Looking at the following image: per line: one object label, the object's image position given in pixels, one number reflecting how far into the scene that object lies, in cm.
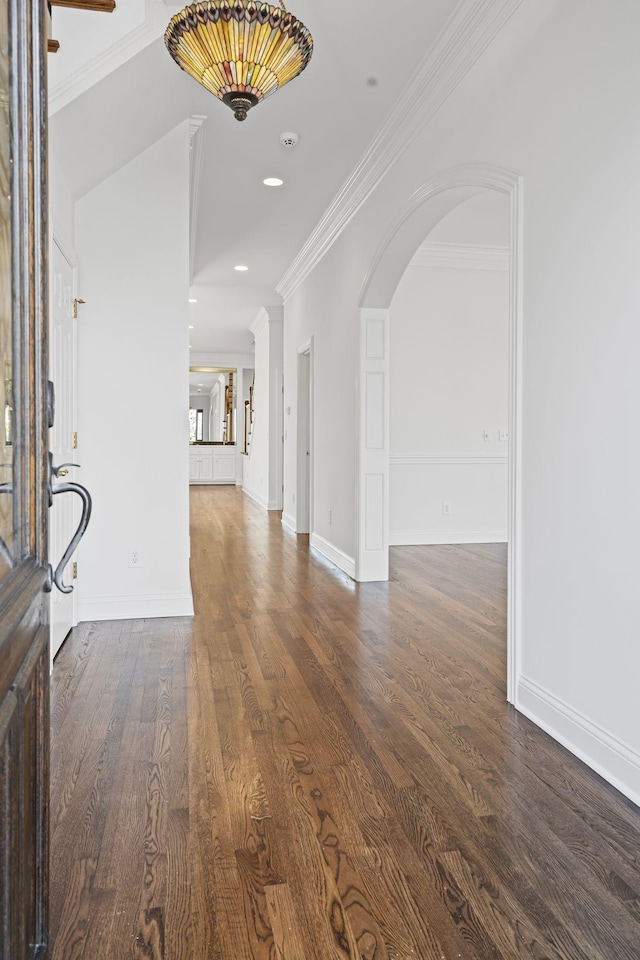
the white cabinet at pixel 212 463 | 1458
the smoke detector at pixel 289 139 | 412
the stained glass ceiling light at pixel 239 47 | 208
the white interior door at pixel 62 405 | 326
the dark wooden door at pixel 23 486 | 86
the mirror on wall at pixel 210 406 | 1516
